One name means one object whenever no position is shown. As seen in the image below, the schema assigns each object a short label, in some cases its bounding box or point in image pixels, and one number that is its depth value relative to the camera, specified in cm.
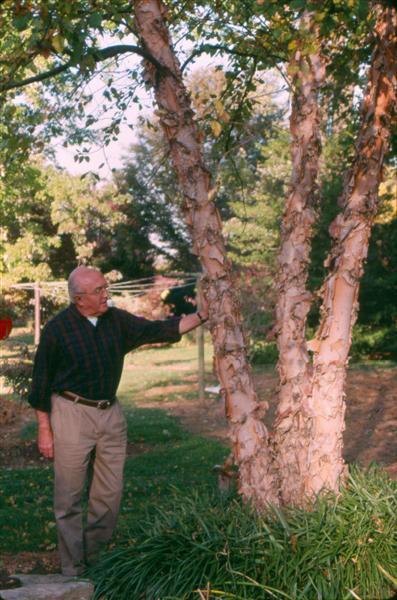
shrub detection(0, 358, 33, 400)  1023
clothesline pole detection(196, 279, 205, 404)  1441
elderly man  561
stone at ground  459
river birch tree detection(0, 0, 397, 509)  504
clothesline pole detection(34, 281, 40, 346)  1928
